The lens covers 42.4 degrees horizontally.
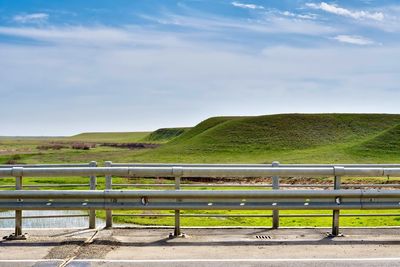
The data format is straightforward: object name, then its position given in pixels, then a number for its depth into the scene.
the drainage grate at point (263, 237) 9.35
